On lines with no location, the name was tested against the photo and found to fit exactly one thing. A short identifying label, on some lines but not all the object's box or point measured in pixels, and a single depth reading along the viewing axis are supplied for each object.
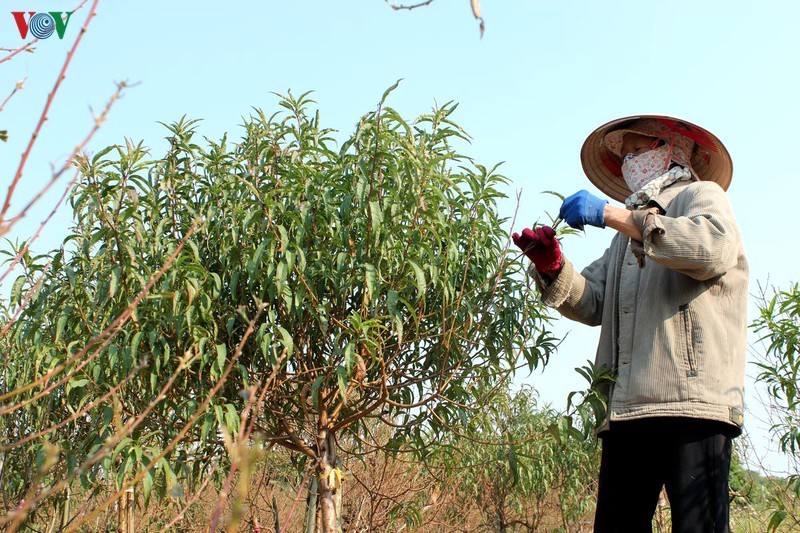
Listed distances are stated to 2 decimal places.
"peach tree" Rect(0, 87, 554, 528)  2.87
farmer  2.40
